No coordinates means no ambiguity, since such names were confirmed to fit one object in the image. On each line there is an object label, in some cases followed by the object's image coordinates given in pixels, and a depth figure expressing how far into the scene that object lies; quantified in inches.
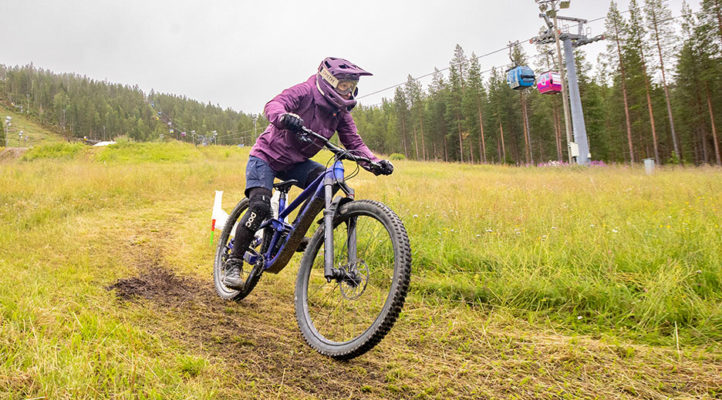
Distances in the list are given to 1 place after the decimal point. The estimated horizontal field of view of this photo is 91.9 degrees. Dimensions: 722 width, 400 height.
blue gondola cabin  791.1
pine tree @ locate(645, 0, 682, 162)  1333.7
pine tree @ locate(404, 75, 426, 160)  2429.9
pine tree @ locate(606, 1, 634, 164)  1430.4
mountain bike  91.2
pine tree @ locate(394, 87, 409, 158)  2518.5
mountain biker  130.0
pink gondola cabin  809.5
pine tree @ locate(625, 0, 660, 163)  1382.9
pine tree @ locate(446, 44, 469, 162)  2095.2
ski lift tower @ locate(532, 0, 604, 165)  800.4
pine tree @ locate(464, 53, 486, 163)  1950.1
